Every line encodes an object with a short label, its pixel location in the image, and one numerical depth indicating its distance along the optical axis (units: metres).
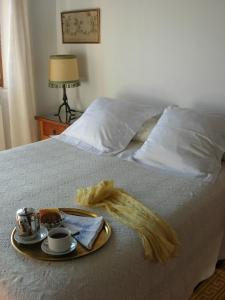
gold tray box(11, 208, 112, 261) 1.25
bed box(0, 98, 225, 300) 1.18
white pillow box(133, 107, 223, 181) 2.00
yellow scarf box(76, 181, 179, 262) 1.36
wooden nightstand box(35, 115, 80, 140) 3.17
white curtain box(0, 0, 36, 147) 3.15
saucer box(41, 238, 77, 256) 1.26
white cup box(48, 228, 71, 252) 1.26
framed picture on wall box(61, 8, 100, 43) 3.10
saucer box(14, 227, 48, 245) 1.33
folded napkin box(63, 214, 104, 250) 1.35
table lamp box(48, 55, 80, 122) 3.04
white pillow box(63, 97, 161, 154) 2.42
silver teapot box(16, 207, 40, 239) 1.34
